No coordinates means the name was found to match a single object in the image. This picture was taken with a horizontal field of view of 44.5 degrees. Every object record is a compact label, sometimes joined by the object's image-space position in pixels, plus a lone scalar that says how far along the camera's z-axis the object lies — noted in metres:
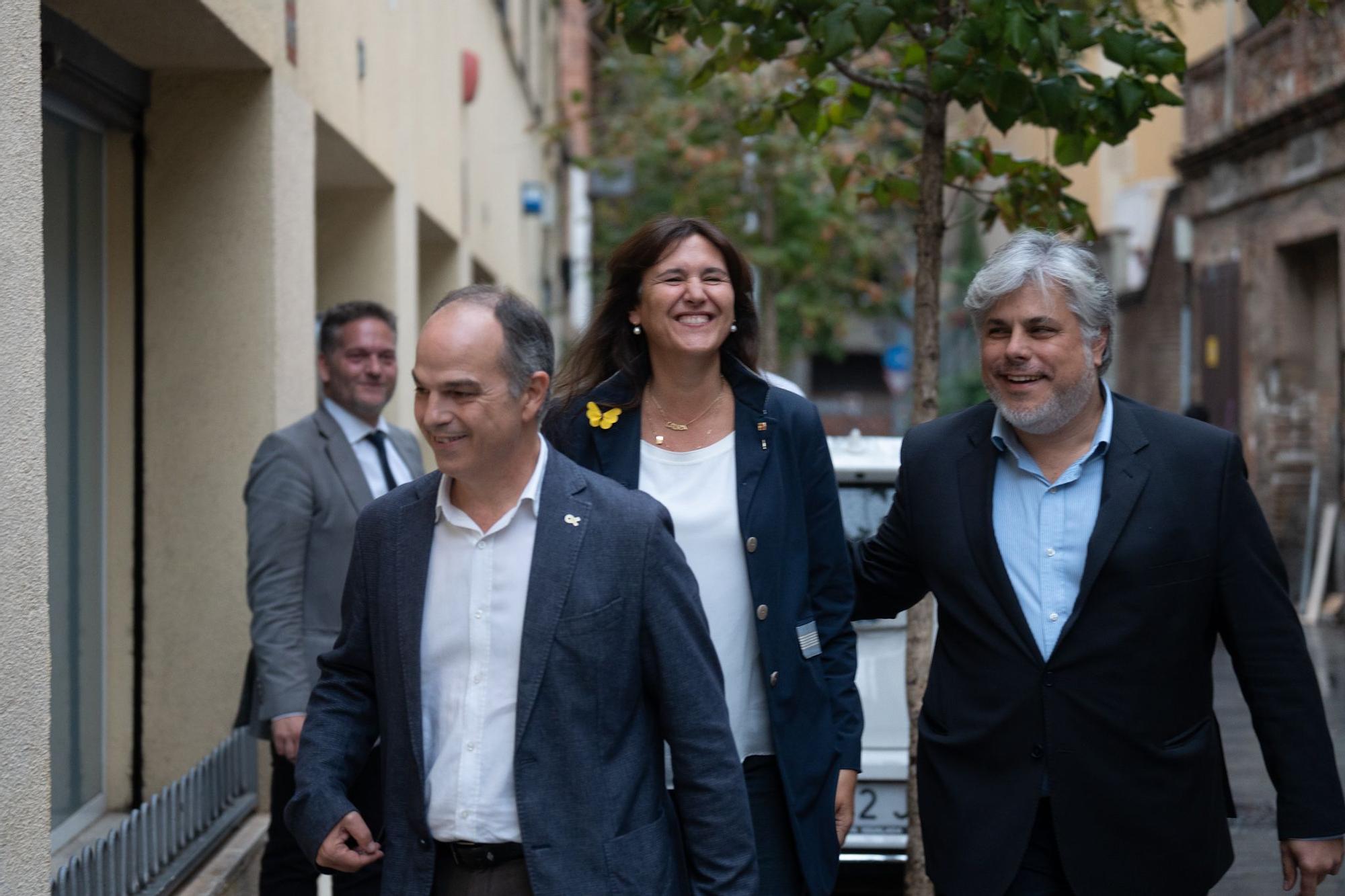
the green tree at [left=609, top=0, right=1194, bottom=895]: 4.80
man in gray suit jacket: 4.71
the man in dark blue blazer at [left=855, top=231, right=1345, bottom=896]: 3.42
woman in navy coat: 3.74
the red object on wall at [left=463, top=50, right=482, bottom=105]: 13.45
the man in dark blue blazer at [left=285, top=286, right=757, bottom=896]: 2.79
